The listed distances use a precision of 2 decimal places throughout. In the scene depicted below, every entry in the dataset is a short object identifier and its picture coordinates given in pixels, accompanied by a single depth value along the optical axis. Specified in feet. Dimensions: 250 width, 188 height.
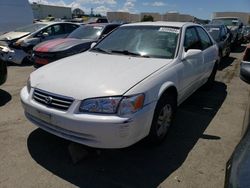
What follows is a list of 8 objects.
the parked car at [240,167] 3.42
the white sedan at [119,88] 6.27
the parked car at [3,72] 11.95
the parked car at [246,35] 42.84
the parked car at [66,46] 15.75
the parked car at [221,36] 20.99
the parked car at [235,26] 33.61
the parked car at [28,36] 20.47
